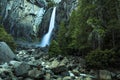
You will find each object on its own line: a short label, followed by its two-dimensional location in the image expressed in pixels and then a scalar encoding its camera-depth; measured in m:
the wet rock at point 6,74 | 6.42
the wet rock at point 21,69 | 6.74
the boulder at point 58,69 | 7.78
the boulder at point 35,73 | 6.67
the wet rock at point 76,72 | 8.33
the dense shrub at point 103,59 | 8.86
